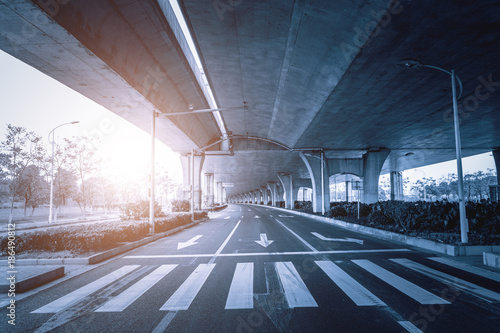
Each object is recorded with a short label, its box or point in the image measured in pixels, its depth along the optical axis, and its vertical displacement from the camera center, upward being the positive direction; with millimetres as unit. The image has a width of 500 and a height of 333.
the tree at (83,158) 34781 +4086
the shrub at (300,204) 56075 -3096
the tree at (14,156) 27219 +3464
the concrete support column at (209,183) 68250 +1467
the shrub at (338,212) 27406 -2267
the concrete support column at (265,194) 99731 -1848
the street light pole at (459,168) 10500 +751
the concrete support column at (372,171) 34656 +2045
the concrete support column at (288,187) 63053 +393
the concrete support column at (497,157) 36091 +3798
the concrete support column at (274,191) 80400 -604
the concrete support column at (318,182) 37281 +864
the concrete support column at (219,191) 97038 -560
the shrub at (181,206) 32125 -1829
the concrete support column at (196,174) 36375 +2071
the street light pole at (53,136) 26633 +5088
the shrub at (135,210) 18984 -1355
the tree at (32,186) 29834 +550
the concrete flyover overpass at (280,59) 9234 +5573
